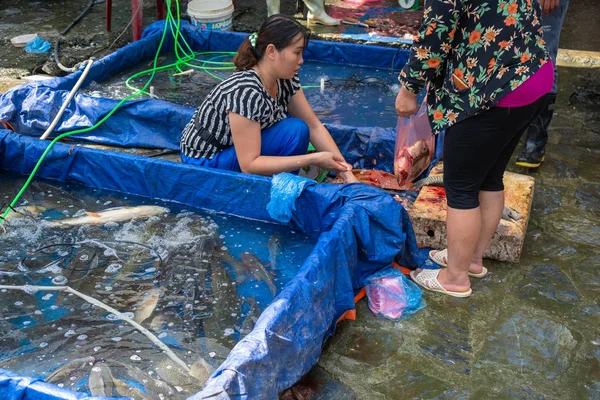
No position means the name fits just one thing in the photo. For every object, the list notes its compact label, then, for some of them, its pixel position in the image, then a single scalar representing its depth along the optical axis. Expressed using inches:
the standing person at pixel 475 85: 97.5
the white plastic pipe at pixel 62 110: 169.9
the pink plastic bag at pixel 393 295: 118.0
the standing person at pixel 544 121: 157.0
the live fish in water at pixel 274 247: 128.5
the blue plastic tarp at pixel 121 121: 167.2
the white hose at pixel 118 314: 102.1
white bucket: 250.8
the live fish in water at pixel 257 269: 121.1
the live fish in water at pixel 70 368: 97.4
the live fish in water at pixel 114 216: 140.9
